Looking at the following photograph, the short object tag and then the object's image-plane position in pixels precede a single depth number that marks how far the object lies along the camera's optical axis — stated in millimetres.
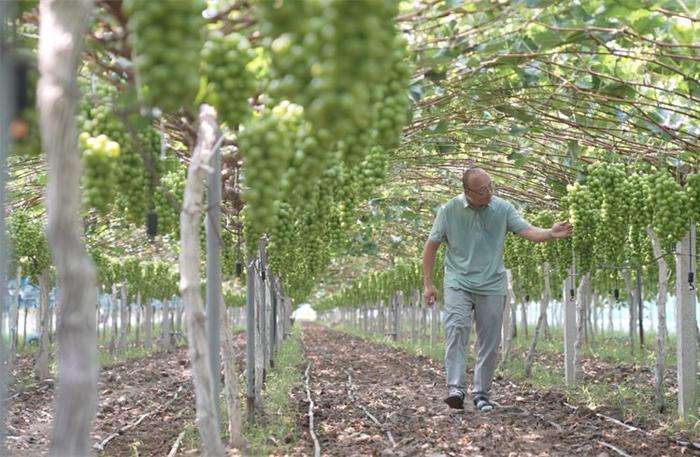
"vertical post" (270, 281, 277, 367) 12969
